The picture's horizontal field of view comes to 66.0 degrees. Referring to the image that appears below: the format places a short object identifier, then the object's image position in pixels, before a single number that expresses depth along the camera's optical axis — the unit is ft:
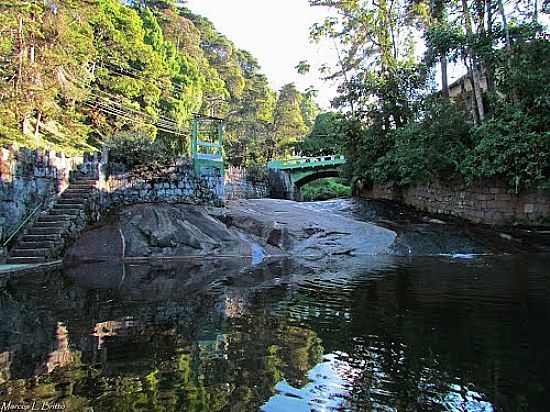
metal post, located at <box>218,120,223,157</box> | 48.64
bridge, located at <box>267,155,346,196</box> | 101.04
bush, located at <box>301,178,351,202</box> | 122.83
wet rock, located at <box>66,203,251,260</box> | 36.27
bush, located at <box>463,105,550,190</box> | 42.52
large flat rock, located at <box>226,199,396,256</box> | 39.99
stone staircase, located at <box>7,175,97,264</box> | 32.63
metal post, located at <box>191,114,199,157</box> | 47.15
